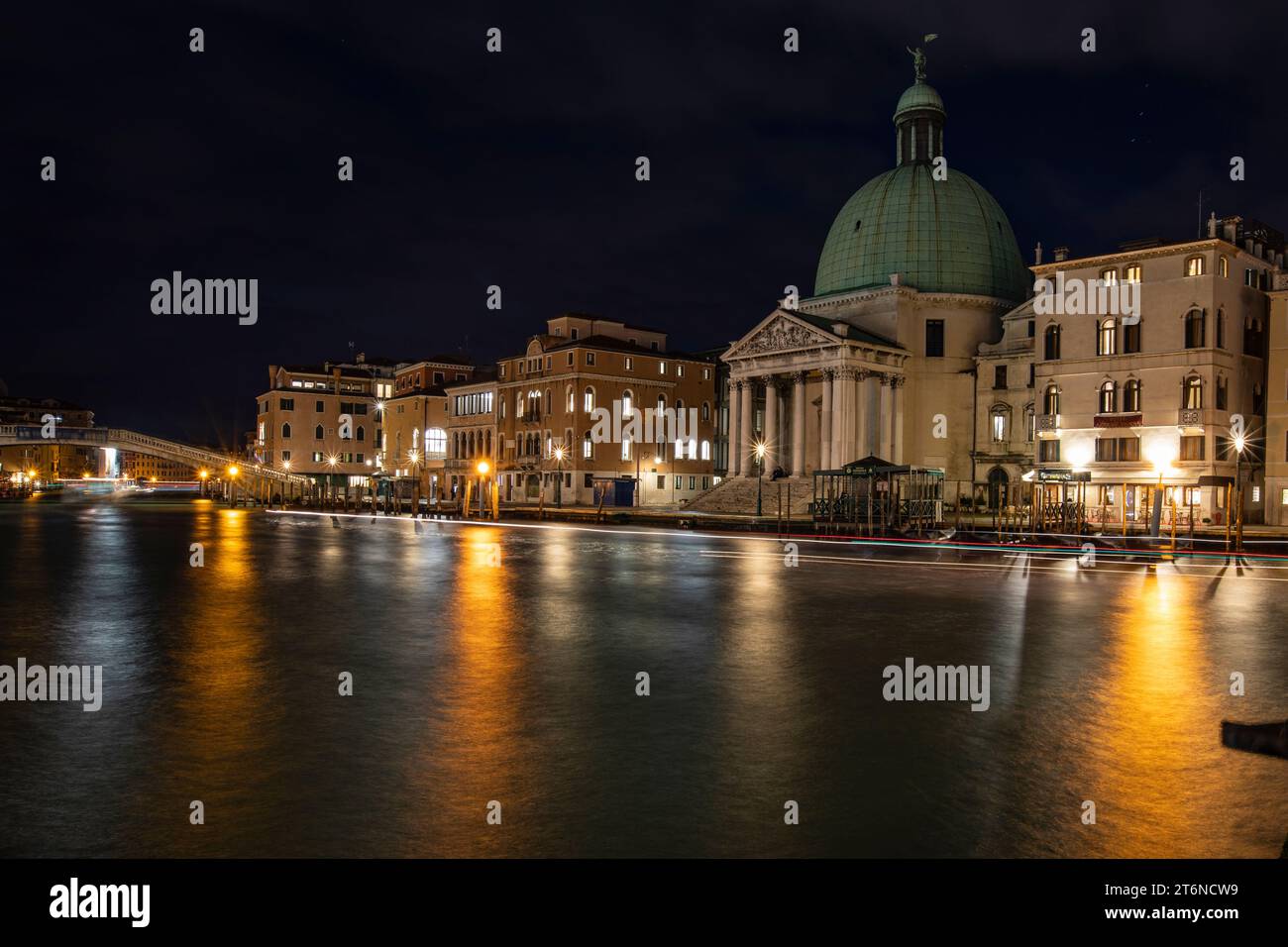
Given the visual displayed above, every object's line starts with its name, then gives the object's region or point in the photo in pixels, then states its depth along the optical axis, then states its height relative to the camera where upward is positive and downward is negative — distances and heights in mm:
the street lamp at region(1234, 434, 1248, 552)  33612 -1739
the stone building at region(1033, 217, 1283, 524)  50500 +6200
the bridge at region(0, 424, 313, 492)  93438 +3576
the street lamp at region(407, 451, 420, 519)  67550 -1664
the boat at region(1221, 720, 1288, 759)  4777 -1366
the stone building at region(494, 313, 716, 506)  82562 +6152
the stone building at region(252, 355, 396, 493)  116000 +7046
